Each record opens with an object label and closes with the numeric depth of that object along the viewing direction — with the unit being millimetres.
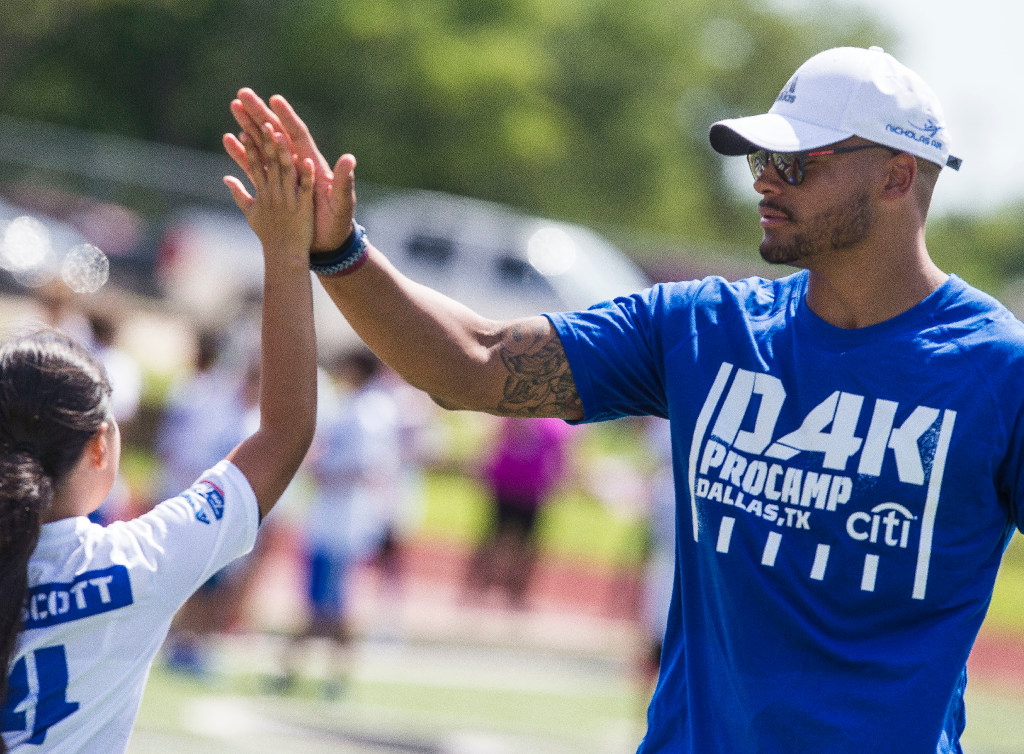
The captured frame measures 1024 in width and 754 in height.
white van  53281
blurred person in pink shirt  25812
